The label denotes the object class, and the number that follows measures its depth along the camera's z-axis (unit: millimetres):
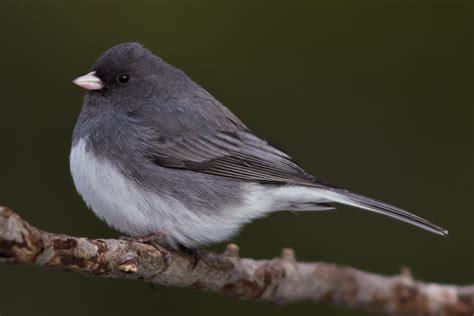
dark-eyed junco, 6590
